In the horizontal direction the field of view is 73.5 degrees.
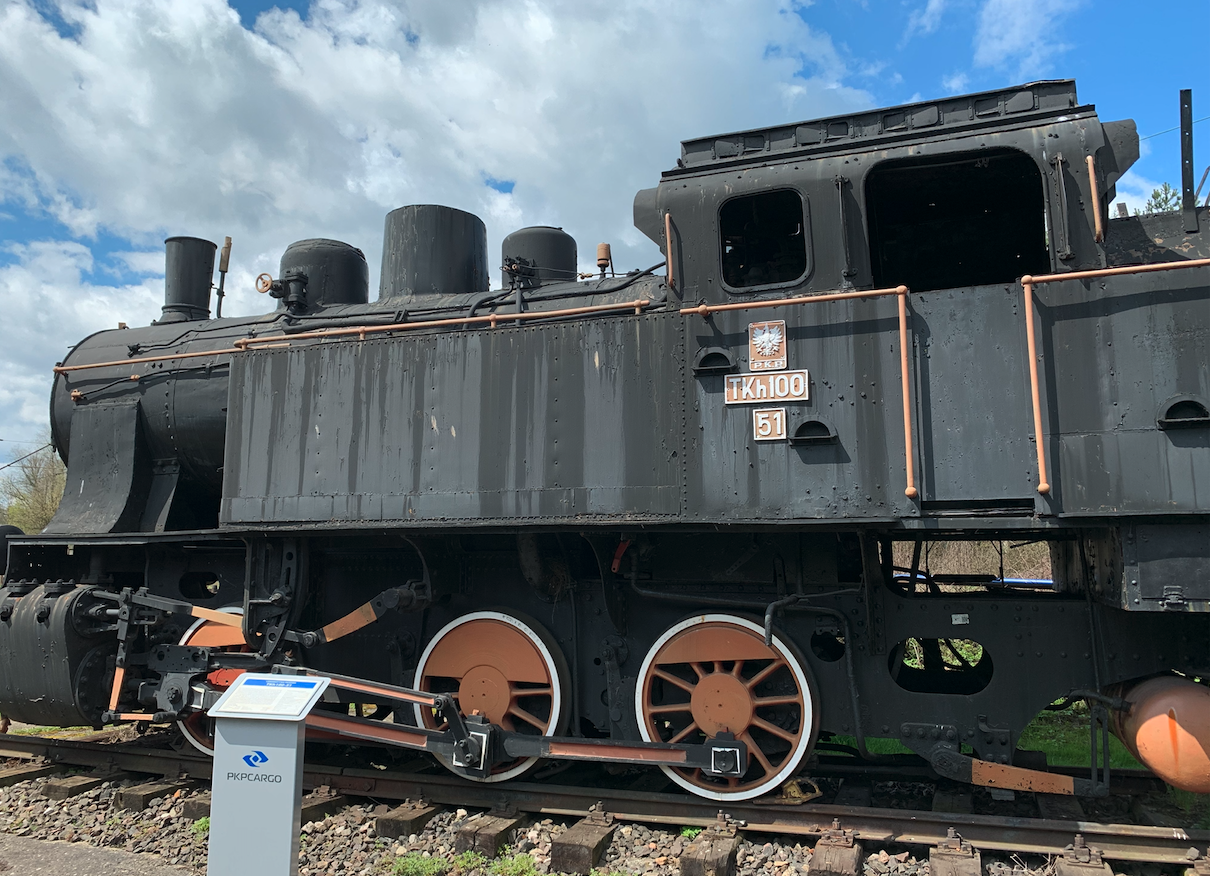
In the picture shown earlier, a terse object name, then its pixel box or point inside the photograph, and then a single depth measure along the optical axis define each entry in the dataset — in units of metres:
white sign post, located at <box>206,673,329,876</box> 3.33
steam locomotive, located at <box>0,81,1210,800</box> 4.12
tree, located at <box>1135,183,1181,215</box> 21.82
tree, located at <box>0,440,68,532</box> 26.53
